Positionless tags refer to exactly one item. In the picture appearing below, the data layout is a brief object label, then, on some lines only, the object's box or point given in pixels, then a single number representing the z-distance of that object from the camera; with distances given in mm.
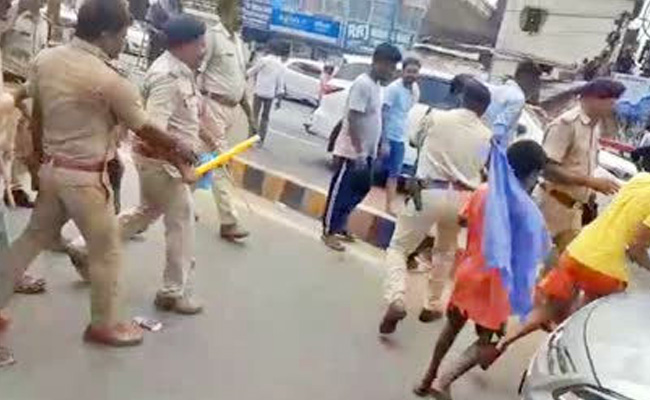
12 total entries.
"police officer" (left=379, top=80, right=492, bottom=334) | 5586
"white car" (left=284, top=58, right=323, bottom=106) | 21906
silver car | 3170
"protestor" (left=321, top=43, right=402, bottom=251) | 7504
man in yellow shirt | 4418
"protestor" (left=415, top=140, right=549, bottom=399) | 4516
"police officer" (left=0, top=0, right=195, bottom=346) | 4336
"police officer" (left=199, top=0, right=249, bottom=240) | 6895
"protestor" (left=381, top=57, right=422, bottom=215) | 9055
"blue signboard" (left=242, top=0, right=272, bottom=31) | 25438
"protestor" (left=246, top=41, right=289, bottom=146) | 12953
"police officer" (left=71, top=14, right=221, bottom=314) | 5270
